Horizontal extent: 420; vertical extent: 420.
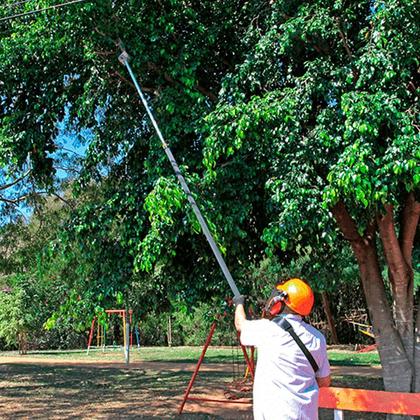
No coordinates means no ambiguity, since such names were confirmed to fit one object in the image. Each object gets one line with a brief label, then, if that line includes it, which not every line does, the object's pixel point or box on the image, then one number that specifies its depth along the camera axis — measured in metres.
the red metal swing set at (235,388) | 9.64
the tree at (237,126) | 6.52
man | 3.25
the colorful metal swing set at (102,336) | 19.38
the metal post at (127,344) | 19.33
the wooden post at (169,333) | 28.53
